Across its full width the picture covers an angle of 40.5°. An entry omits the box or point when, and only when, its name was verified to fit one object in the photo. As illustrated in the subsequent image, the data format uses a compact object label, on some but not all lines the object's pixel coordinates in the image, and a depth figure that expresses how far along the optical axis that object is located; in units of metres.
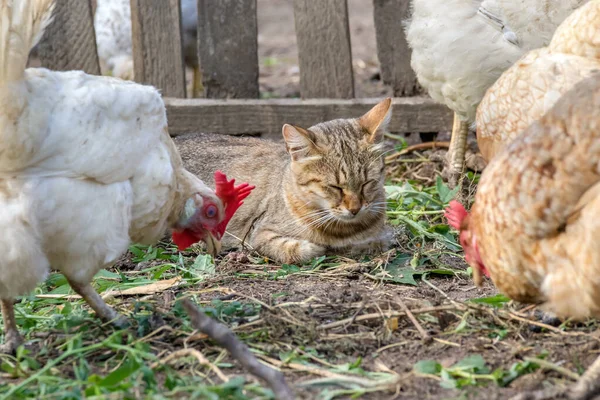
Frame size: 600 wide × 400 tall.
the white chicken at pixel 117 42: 6.82
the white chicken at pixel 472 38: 4.61
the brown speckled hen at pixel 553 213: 2.59
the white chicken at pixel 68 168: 2.82
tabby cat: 4.36
